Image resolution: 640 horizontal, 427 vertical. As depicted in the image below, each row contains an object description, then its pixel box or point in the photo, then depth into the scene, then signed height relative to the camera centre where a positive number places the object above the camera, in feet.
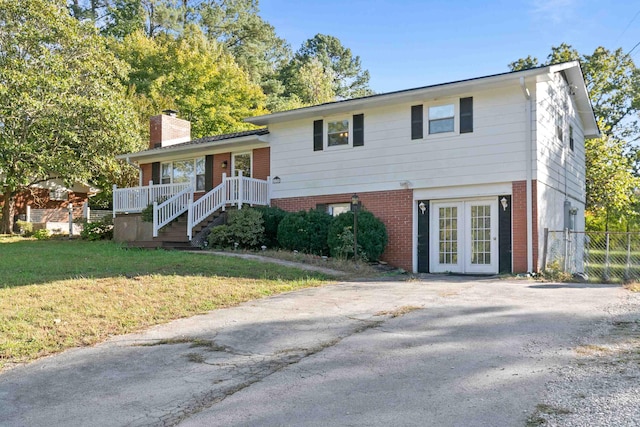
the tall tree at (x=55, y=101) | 69.92 +17.41
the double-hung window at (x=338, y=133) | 51.65 +9.64
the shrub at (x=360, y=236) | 44.50 -0.57
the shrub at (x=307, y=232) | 47.47 -0.25
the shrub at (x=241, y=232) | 49.83 -0.27
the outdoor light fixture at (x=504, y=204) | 42.22 +2.09
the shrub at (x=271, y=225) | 51.24 +0.41
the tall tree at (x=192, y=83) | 100.42 +28.54
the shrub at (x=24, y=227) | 85.86 +0.25
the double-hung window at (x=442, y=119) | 45.44 +9.74
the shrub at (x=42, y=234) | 75.77 -0.81
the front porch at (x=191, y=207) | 52.80 +2.31
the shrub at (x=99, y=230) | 67.46 -0.17
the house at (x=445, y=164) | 41.75 +6.04
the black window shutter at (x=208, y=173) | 62.39 +6.72
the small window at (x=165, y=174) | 67.97 +7.20
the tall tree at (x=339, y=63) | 169.99 +54.98
